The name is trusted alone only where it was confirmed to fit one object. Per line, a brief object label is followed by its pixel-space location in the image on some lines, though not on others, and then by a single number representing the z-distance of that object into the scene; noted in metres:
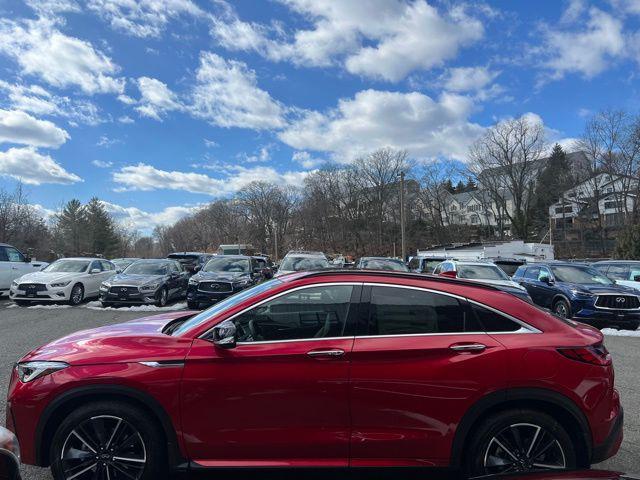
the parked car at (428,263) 19.40
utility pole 41.68
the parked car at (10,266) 15.08
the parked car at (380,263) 17.80
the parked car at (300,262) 15.40
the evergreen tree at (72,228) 66.69
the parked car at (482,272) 13.30
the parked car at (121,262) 25.69
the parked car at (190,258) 28.01
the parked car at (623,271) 14.21
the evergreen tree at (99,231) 72.00
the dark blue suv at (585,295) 11.25
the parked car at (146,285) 13.51
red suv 3.07
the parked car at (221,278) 13.63
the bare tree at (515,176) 70.69
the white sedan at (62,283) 13.72
